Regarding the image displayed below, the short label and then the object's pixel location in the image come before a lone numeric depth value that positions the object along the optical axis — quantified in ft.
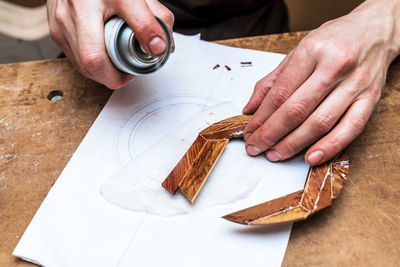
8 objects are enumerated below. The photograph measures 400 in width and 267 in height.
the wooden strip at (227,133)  2.33
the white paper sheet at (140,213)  2.12
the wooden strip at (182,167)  2.23
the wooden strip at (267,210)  2.13
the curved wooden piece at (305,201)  2.12
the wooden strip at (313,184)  2.14
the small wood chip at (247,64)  2.56
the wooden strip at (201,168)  2.22
